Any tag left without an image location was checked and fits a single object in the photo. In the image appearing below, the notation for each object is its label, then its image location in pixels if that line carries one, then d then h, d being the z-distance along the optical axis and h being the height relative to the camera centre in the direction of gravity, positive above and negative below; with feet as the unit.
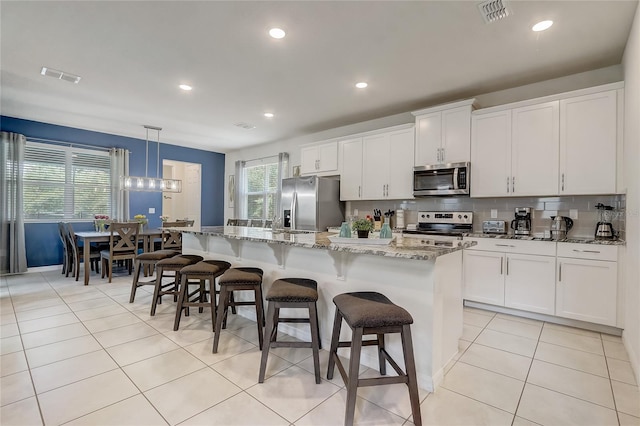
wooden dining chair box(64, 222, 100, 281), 15.01 -2.32
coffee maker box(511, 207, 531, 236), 11.22 -0.36
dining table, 14.39 -1.48
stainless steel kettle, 10.63 -0.48
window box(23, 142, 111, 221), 17.20 +1.67
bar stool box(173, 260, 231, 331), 8.71 -1.98
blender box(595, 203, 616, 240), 9.71 -0.36
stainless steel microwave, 12.08 +1.39
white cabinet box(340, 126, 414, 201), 13.96 +2.31
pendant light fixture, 17.02 +1.57
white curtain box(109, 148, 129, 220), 19.61 +1.65
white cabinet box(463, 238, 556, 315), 10.06 -2.23
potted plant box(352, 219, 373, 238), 7.16 -0.38
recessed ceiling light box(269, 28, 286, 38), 8.31 +5.06
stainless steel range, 12.66 -0.55
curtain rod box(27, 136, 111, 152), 17.21 +4.06
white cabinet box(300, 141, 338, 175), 16.70 +3.07
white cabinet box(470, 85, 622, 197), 9.50 +2.33
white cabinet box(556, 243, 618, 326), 9.00 -2.21
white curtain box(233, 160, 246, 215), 24.34 +1.78
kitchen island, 6.12 -1.64
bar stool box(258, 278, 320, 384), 6.26 -2.05
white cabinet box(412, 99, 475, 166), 12.15 +3.34
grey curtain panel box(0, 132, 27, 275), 15.89 +0.18
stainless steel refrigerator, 15.71 +0.43
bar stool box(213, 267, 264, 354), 7.42 -1.94
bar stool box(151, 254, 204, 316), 9.98 -1.90
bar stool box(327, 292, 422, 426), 4.92 -2.05
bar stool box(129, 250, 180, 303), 11.32 -1.86
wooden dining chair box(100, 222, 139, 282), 14.99 -1.77
